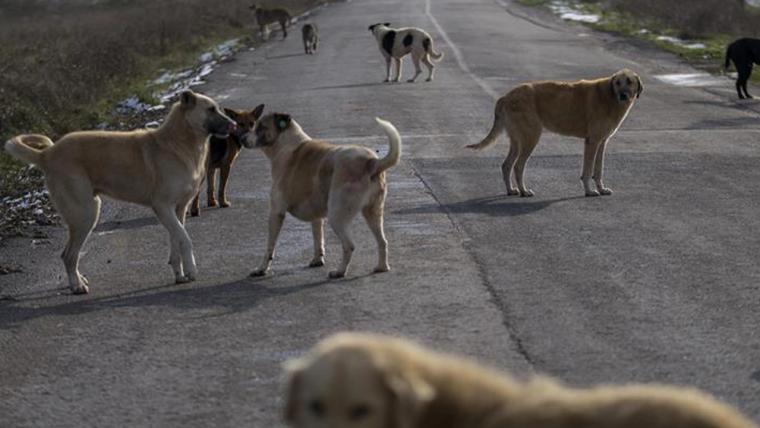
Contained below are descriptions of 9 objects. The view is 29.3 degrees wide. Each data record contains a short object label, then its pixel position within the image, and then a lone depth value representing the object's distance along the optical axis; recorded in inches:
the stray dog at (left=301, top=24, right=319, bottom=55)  1473.9
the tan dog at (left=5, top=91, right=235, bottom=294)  417.7
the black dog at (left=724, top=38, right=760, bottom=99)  964.0
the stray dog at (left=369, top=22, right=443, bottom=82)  1129.4
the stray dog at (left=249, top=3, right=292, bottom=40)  1728.6
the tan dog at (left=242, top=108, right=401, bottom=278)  412.5
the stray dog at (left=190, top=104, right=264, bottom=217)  548.7
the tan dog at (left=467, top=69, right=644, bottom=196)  586.4
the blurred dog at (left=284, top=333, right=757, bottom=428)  133.8
